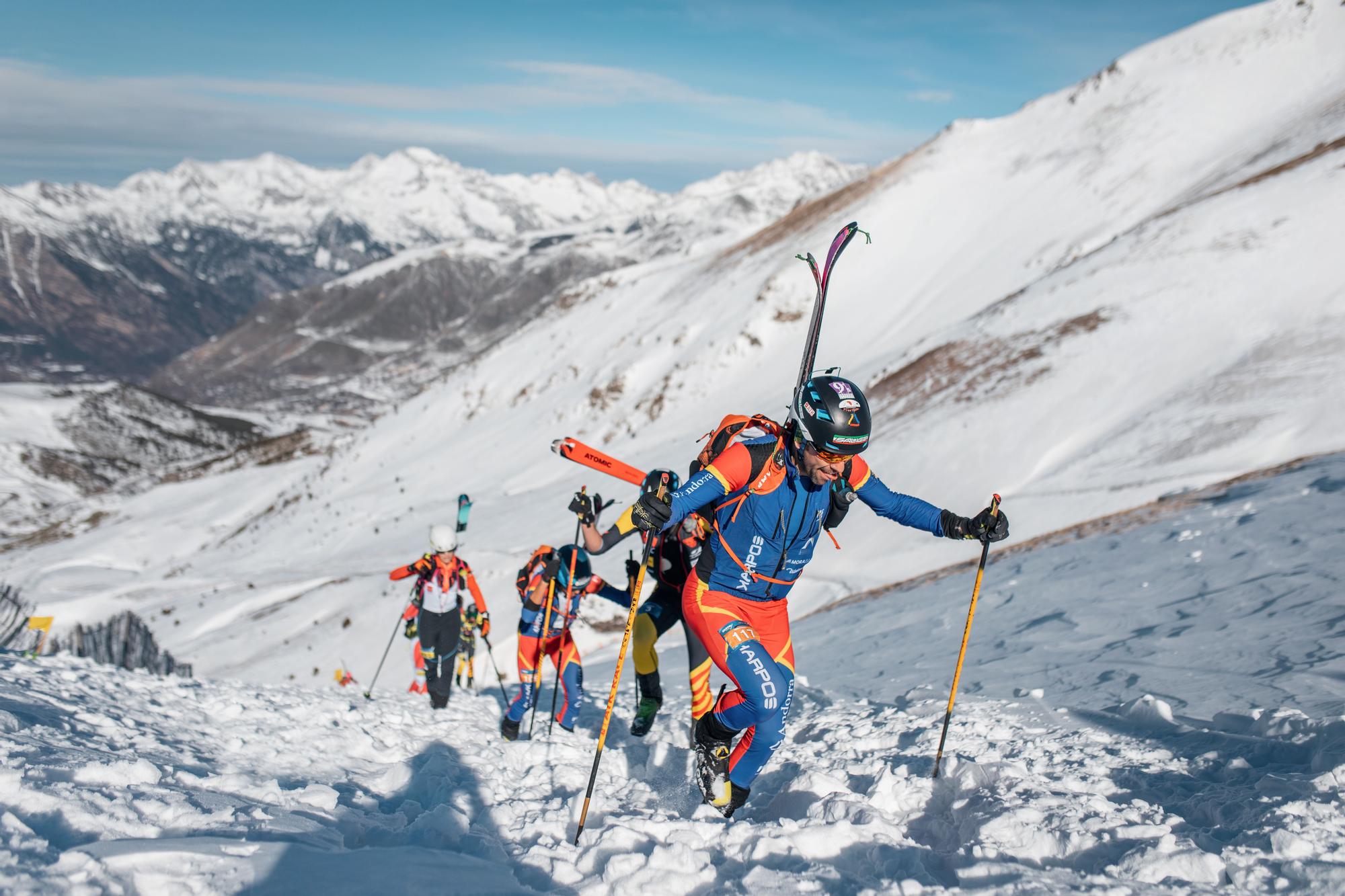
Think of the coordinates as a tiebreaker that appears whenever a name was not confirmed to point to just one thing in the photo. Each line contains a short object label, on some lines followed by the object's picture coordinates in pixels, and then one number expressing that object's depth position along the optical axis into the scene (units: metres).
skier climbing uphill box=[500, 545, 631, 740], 9.50
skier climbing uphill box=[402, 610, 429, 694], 12.09
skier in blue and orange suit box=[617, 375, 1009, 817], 5.89
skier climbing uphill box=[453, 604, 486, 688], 15.59
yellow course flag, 11.89
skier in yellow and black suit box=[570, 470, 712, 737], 7.49
